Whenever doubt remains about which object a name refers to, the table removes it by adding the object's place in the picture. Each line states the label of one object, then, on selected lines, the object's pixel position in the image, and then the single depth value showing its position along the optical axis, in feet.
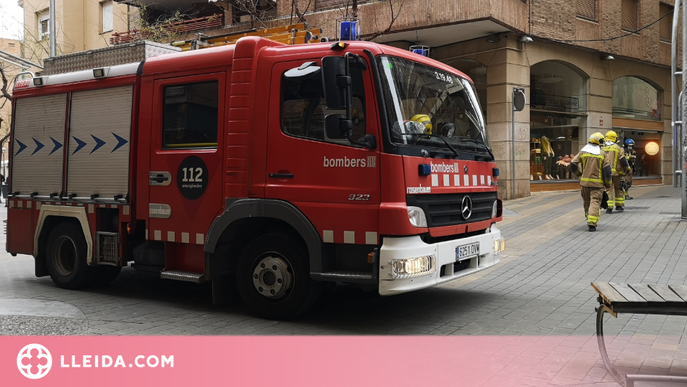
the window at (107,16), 111.75
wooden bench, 14.25
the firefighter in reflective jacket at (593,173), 41.60
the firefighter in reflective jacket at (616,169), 45.93
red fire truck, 18.98
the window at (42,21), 124.67
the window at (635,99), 85.20
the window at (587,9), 76.28
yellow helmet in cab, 19.97
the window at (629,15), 83.46
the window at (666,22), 89.51
